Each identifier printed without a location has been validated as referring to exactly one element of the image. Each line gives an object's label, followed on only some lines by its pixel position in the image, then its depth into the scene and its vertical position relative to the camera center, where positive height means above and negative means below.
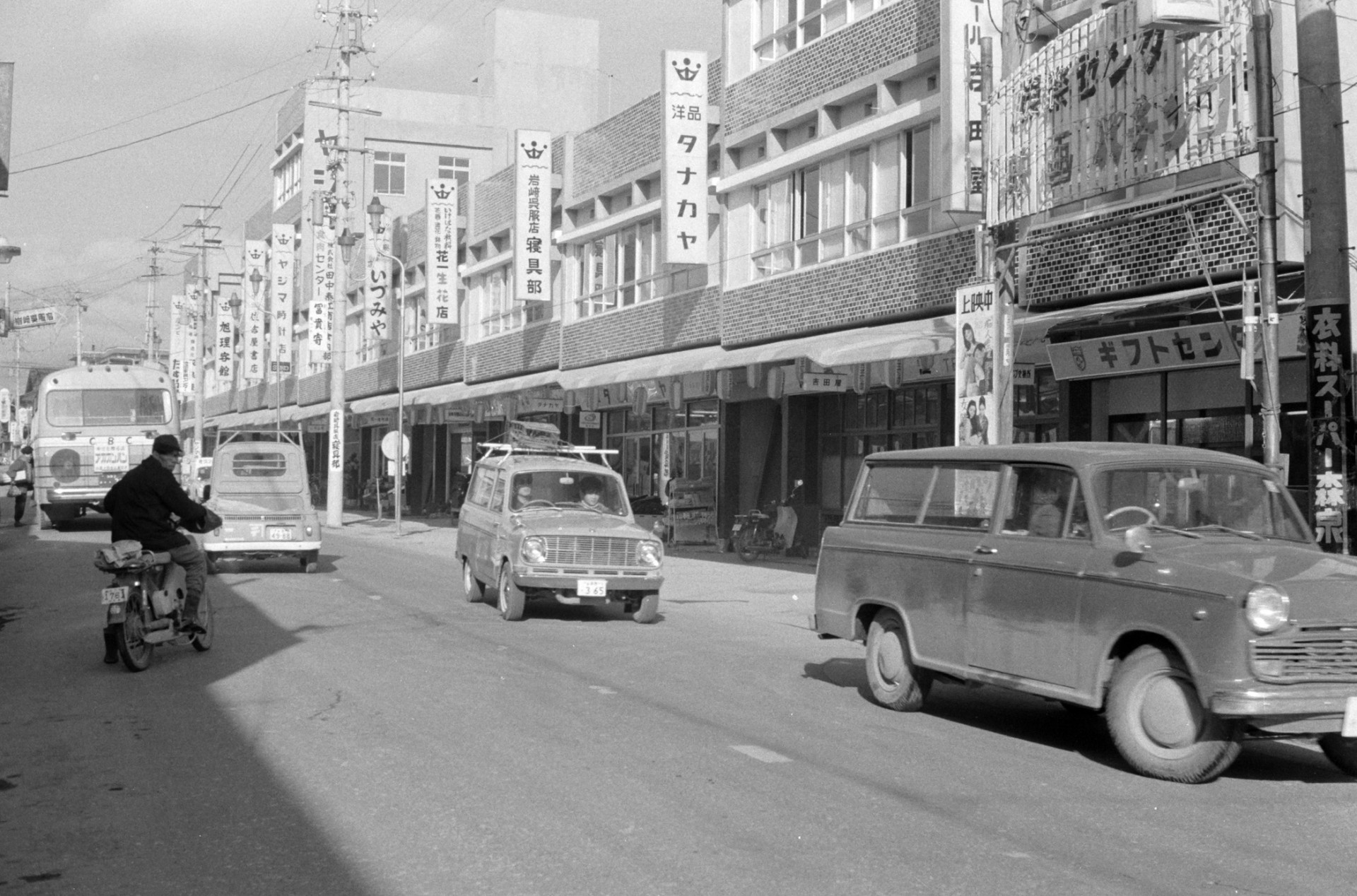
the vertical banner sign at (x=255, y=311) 67.31 +7.80
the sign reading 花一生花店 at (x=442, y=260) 40.91 +6.22
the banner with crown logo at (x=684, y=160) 26.66 +5.88
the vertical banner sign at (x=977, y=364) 16.16 +1.30
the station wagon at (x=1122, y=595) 7.75 -0.70
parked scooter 26.77 -1.00
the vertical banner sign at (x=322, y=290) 48.91 +6.76
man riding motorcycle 12.02 -0.20
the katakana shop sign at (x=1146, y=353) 16.20 +1.49
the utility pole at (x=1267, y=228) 12.05 +2.17
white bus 32.78 +1.20
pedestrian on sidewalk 32.62 +0.05
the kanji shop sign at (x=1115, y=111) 14.49 +4.03
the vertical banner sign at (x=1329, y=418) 12.34 +0.52
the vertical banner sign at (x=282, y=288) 55.78 +7.56
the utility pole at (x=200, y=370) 63.22 +4.82
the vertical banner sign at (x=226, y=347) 71.75 +6.89
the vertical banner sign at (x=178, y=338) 77.69 +7.71
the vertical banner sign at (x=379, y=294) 46.31 +6.03
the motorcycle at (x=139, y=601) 11.69 -1.00
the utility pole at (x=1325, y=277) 12.38 +1.74
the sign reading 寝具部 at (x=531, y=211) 34.78 +6.45
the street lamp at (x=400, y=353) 37.47 +3.53
